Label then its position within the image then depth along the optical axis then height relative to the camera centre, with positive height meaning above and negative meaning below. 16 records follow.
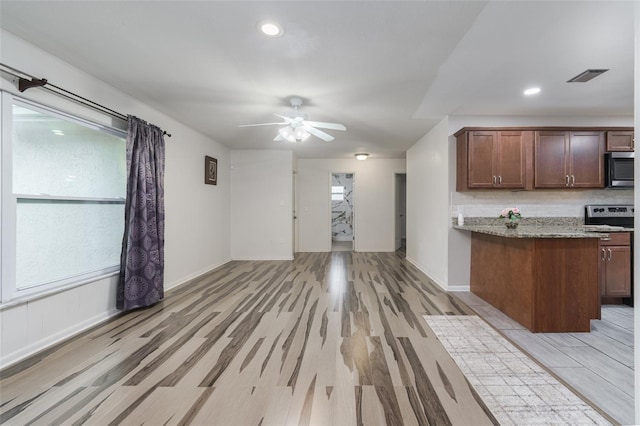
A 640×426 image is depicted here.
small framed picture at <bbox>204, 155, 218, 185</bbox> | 4.69 +0.75
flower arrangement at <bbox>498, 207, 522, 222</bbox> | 2.99 -0.01
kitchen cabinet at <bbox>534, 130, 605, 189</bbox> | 3.44 +0.67
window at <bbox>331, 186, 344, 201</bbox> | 9.55 +0.65
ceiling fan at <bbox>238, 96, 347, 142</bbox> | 3.11 +1.03
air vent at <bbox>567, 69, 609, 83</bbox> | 2.46 +1.30
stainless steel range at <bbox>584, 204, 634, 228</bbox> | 3.52 -0.01
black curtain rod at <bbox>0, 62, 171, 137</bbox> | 1.93 +1.00
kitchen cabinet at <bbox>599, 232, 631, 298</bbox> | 3.07 -0.59
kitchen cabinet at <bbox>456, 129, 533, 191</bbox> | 3.46 +0.70
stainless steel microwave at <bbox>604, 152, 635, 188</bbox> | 3.38 +0.56
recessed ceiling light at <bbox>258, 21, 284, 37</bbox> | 1.82 +1.28
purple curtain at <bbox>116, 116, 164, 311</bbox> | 2.84 -0.17
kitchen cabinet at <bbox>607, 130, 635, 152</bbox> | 3.41 +0.93
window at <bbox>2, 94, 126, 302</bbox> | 2.02 +0.10
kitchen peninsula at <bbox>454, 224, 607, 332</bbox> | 2.44 -0.63
